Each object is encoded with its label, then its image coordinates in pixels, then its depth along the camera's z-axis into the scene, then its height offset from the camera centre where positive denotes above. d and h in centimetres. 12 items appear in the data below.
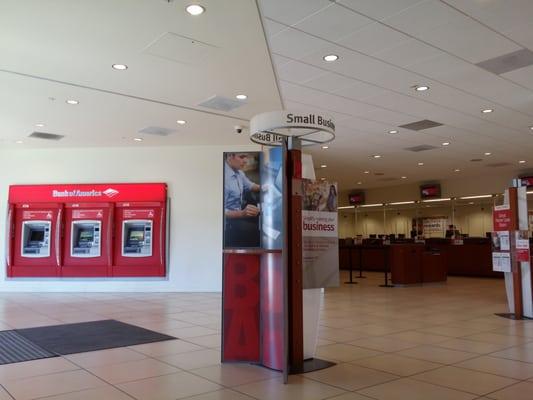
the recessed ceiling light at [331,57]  553 +223
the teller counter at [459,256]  1309 -47
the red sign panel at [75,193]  1005 +108
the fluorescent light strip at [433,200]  1717 +156
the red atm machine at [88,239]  987 +6
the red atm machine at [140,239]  981 +6
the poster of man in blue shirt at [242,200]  386 +35
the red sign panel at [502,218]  636 +31
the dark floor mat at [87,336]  460 -104
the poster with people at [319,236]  382 +4
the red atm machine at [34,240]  991 +5
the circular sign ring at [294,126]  377 +99
